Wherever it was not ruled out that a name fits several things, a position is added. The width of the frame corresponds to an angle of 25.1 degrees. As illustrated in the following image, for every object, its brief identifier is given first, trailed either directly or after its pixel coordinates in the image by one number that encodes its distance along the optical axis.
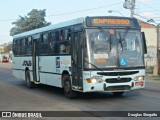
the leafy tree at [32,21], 79.17
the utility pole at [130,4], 42.50
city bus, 12.27
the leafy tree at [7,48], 113.32
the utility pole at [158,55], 29.55
